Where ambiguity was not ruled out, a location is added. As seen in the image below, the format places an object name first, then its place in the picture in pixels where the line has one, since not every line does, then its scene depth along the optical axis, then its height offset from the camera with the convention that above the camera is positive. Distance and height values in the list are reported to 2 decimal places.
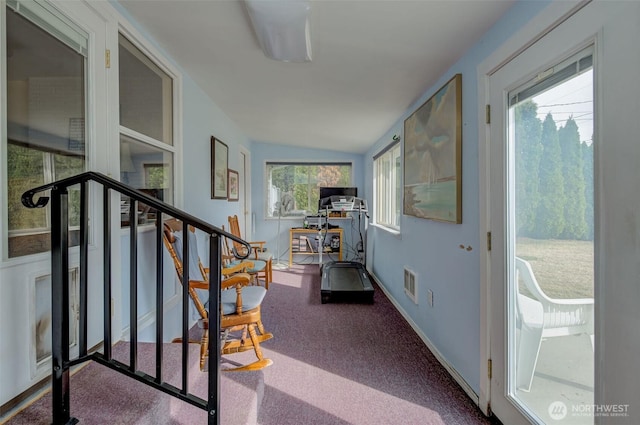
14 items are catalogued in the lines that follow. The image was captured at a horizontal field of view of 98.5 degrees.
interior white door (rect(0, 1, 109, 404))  1.02 +0.37
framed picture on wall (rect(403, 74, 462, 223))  1.79 +0.42
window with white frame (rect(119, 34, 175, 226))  1.67 +0.58
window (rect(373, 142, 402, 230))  3.71 +0.37
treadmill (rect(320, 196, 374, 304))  3.26 -0.91
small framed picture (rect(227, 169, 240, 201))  3.76 +0.37
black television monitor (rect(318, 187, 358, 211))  5.07 +0.35
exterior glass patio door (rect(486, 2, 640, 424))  0.85 +0.10
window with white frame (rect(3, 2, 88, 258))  1.04 +0.43
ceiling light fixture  1.37 +1.02
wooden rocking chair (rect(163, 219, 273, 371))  1.84 -0.66
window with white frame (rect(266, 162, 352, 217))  5.43 +0.58
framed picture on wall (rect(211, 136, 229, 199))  3.03 +0.52
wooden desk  5.09 -0.59
